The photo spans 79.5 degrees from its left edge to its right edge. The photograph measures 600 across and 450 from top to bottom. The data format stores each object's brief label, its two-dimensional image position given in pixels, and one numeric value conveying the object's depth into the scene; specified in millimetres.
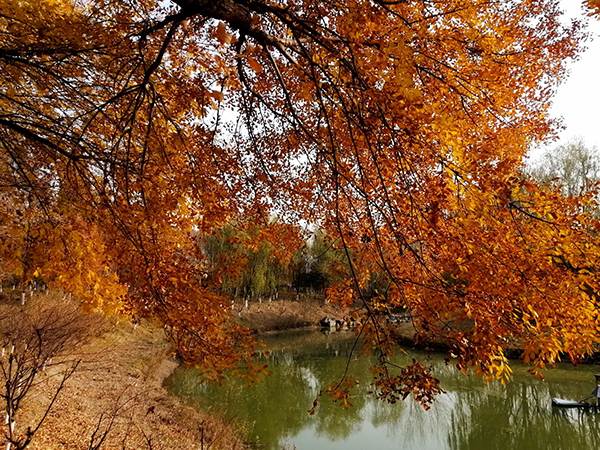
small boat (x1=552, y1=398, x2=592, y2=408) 9889
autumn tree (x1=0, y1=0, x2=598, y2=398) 2293
